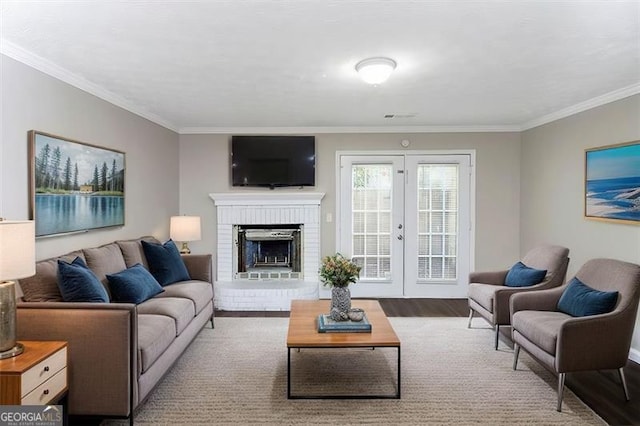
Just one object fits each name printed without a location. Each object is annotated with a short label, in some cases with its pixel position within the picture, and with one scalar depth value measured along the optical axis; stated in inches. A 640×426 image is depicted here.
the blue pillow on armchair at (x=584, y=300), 106.1
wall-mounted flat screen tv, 204.5
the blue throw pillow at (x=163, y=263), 149.3
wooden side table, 69.6
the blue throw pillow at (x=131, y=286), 118.1
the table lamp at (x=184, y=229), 179.2
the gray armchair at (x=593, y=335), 99.4
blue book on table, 109.9
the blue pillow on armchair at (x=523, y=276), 141.6
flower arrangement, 118.9
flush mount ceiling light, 104.8
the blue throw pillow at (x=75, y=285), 96.9
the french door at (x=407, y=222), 207.5
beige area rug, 95.2
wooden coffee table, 101.4
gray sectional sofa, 85.7
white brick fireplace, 203.3
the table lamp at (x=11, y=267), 73.2
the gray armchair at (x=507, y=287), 138.6
